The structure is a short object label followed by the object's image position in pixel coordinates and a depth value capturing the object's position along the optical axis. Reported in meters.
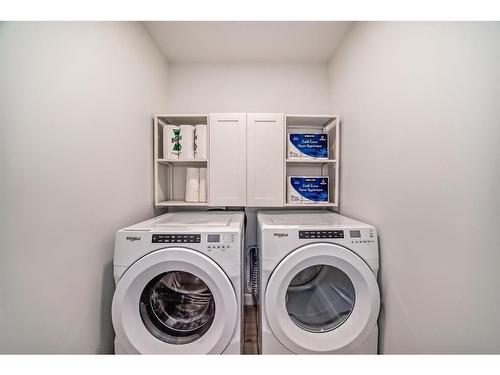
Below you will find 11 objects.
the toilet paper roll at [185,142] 1.79
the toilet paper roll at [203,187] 1.87
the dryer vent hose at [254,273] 1.74
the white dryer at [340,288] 1.12
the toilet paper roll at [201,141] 1.78
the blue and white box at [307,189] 1.83
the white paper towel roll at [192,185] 1.86
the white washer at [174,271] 1.07
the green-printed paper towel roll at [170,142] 1.77
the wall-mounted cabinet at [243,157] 1.76
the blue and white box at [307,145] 1.84
